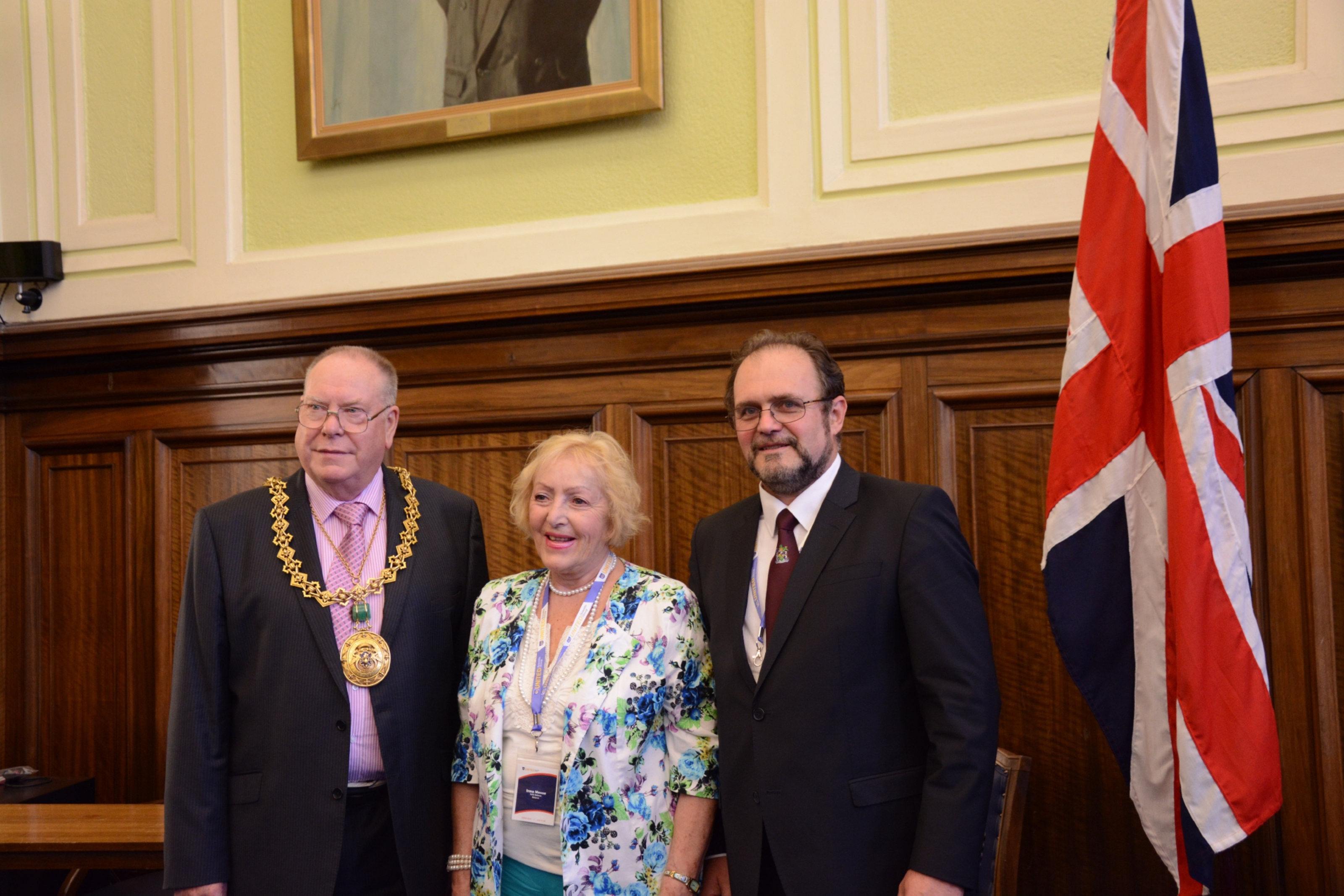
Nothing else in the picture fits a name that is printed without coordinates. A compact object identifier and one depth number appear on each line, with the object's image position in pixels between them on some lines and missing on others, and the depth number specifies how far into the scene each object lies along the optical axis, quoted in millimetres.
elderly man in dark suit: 2412
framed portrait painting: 3525
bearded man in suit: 2076
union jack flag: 2195
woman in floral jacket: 2246
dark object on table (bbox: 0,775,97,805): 3598
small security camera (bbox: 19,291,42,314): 4121
